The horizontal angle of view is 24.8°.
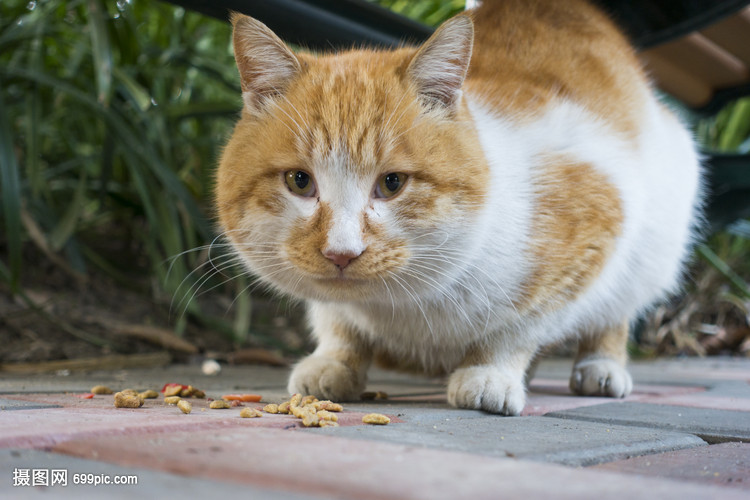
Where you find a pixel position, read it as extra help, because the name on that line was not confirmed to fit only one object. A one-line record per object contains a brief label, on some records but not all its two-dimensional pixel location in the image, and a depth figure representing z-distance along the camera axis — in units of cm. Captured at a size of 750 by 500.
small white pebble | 109
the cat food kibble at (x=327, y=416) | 81
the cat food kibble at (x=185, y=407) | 83
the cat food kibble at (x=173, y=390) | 89
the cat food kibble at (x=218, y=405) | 86
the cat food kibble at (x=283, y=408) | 85
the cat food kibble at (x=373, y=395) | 95
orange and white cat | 88
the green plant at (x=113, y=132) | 111
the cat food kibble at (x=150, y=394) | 89
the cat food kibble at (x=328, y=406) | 86
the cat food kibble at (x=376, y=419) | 82
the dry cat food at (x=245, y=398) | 90
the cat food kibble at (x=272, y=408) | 85
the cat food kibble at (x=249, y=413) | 82
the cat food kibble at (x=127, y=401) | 85
